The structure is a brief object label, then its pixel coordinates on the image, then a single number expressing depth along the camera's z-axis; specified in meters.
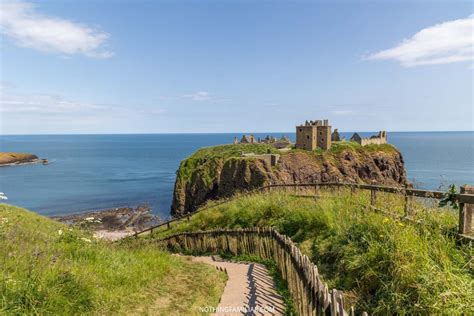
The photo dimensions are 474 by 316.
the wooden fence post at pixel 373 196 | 9.05
